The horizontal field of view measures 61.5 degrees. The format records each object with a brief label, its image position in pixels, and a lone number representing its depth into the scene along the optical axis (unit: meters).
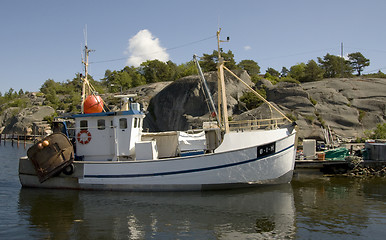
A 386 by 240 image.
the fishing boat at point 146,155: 16.16
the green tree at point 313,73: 54.84
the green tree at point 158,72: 75.31
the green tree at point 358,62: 68.38
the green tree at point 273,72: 74.50
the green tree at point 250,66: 70.75
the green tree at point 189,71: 57.60
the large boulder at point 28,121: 65.44
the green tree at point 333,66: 64.12
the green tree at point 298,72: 57.12
